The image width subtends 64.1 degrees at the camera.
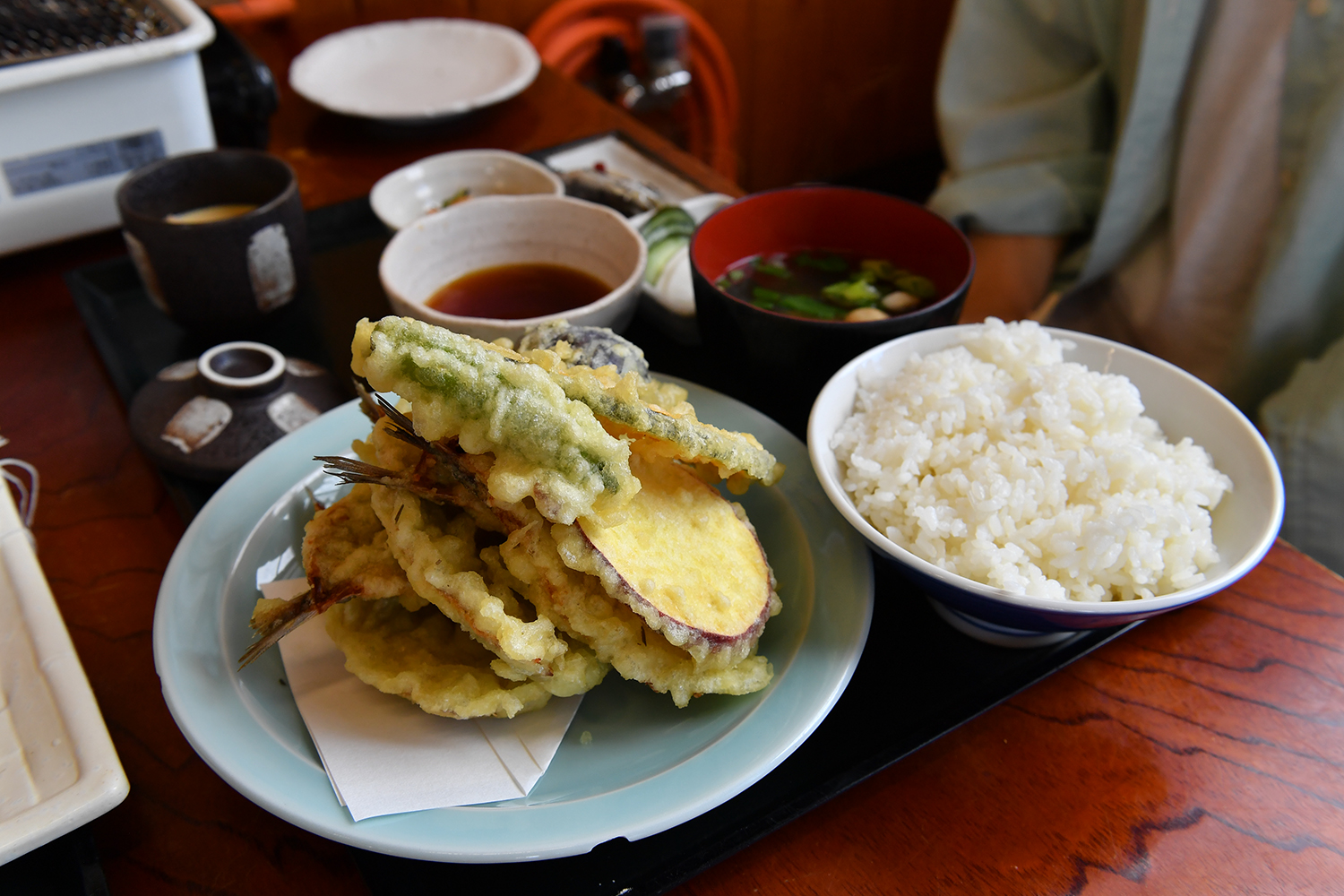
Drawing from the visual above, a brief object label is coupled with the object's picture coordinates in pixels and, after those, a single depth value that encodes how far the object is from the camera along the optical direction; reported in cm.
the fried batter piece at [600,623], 32
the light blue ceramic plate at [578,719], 30
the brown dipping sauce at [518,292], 49
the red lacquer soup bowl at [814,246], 43
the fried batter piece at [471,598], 32
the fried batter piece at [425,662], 33
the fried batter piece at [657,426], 32
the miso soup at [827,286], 48
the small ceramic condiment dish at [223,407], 43
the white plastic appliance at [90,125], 54
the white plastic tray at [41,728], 30
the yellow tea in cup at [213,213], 52
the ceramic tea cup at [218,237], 46
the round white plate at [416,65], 73
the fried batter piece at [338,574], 33
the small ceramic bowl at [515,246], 48
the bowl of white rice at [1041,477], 35
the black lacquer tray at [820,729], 32
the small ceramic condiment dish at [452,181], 59
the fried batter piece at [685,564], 32
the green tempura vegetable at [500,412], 30
